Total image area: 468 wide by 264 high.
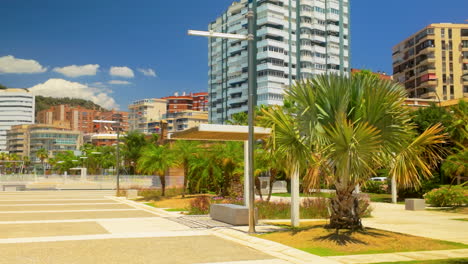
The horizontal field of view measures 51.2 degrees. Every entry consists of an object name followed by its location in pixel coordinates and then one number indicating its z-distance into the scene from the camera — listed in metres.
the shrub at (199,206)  23.75
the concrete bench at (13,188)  58.18
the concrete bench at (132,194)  40.91
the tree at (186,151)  34.06
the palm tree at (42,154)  153.12
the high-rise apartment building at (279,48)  126.44
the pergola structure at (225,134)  18.88
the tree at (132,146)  98.47
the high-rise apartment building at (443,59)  125.19
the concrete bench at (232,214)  18.70
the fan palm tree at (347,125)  13.96
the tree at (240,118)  50.78
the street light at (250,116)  15.73
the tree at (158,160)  34.72
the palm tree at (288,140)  14.31
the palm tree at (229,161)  30.12
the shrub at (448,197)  28.38
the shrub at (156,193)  36.48
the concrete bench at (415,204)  27.69
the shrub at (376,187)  44.78
